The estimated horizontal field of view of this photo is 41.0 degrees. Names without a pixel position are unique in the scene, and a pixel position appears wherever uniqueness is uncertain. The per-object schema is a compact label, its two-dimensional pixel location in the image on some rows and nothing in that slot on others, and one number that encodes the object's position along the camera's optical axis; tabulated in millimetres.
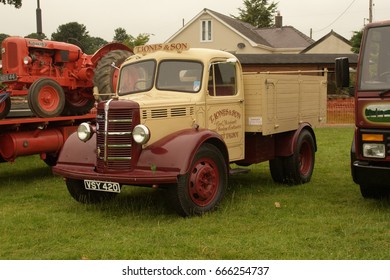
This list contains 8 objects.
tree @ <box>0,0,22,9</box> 15852
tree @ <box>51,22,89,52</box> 68562
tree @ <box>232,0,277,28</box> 60906
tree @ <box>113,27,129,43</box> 78131
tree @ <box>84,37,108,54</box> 70219
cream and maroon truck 6090
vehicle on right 5879
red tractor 9328
